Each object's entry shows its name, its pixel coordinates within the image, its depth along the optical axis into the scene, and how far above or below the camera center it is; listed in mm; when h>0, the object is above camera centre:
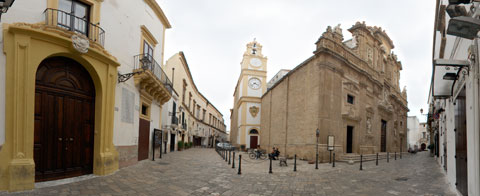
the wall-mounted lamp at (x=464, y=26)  3196 +1140
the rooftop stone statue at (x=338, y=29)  19328 +6421
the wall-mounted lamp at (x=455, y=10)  3760 +1542
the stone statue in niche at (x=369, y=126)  22702 -944
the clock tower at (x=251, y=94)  36562 +3008
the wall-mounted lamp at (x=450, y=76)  5859 +919
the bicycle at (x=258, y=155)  18766 -3057
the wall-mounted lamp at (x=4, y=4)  3396 +1422
